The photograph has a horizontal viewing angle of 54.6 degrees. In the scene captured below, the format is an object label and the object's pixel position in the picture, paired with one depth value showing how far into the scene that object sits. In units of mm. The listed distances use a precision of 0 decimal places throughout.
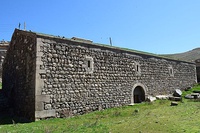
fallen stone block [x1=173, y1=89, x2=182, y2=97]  17766
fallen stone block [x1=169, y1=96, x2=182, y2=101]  15650
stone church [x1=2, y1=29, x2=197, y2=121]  9938
